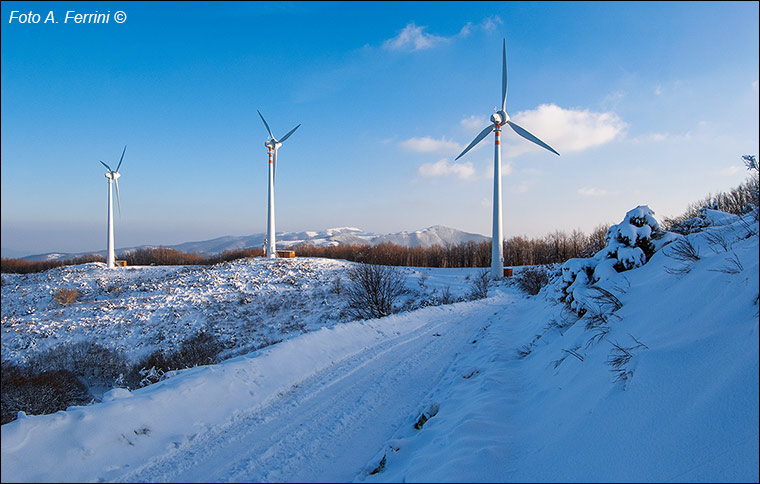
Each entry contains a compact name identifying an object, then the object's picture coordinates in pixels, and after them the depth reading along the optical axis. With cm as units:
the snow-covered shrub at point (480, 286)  2758
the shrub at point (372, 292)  2275
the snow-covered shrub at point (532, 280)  2697
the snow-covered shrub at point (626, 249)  738
